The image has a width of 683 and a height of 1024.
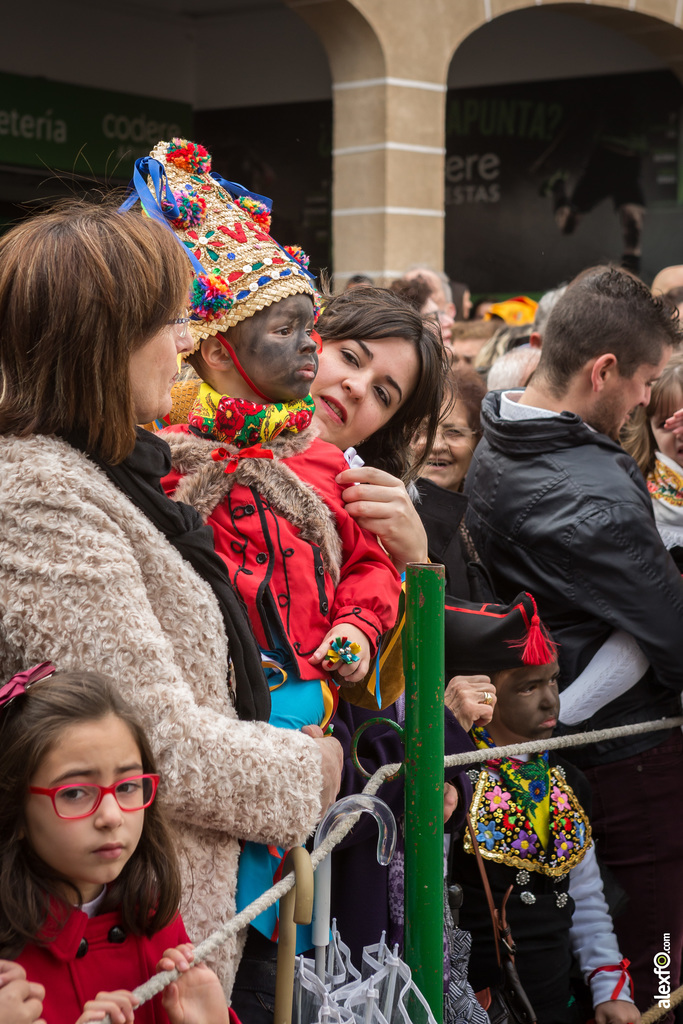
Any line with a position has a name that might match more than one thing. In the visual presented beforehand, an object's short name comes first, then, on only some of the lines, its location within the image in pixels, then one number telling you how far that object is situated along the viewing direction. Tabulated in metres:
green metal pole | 1.93
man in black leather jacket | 2.77
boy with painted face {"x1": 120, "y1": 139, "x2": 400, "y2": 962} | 1.85
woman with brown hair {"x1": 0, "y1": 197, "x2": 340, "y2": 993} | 1.40
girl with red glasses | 1.31
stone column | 8.11
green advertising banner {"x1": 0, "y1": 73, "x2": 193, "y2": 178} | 8.59
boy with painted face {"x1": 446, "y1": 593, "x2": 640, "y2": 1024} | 2.67
